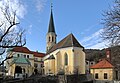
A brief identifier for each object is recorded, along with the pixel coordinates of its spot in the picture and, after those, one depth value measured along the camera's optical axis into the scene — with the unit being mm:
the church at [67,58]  21063
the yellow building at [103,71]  18554
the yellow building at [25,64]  22897
